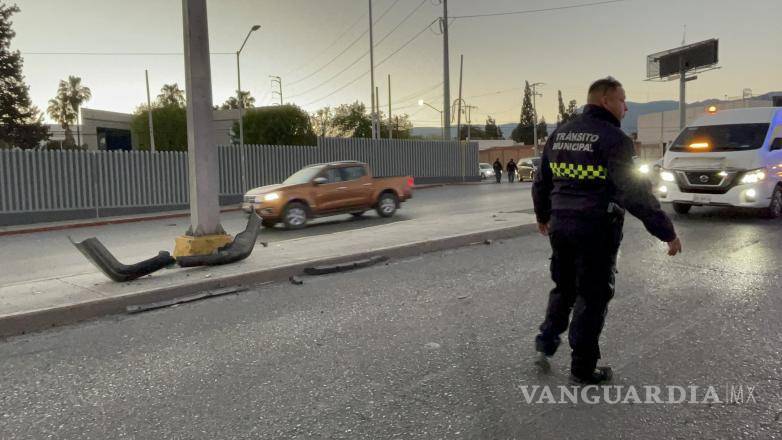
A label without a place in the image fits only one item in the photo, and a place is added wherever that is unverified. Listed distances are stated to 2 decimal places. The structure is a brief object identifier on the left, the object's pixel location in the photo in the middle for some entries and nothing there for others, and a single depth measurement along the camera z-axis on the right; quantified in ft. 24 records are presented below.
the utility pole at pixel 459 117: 165.37
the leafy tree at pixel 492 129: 494.96
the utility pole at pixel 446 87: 113.70
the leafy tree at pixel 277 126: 220.64
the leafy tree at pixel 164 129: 217.15
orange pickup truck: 44.16
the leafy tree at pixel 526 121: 408.46
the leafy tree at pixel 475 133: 471.37
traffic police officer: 10.71
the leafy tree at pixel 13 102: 170.40
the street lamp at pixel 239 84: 77.05
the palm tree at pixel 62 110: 301.02
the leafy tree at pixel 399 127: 317.63
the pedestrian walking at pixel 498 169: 119.03
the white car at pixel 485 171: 149.50
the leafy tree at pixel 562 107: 437.99
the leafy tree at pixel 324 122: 303.13
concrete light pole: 24.79
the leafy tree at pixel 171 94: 312.73
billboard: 137.18
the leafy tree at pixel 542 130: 447.42
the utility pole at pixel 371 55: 123.85
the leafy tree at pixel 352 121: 295.69
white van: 33.78
